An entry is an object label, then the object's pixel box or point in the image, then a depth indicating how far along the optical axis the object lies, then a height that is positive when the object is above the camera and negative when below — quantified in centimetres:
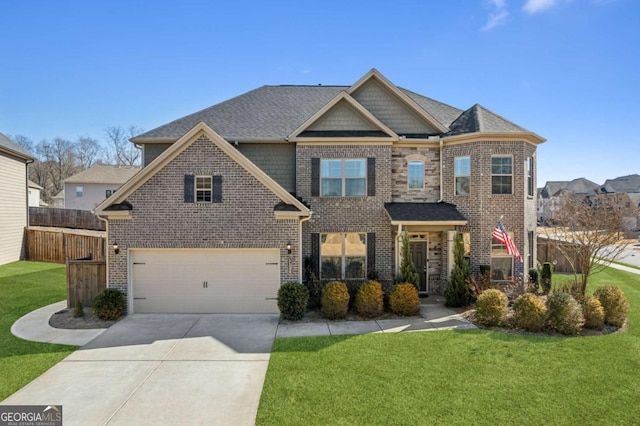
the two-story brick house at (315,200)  1112 +37
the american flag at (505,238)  1173 -100
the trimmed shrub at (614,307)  994 -285
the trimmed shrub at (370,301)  1092 -294
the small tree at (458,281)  1187 -253
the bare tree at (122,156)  6050 +963
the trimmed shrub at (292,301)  1065 -286
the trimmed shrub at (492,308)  991 -288
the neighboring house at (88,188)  4078 +272
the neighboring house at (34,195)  3307 +155
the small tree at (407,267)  1177 -201
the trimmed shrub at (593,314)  964 -295
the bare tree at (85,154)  6399 +1070
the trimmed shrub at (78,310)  1071 -313
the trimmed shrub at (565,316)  928 -291
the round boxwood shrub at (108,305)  1052 -291
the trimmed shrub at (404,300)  1101 -294
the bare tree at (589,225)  1156 -59
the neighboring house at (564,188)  6938 +461
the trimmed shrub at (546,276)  1435 -286
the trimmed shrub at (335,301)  1069 -288
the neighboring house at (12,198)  1959 +74
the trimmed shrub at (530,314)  948 -291
